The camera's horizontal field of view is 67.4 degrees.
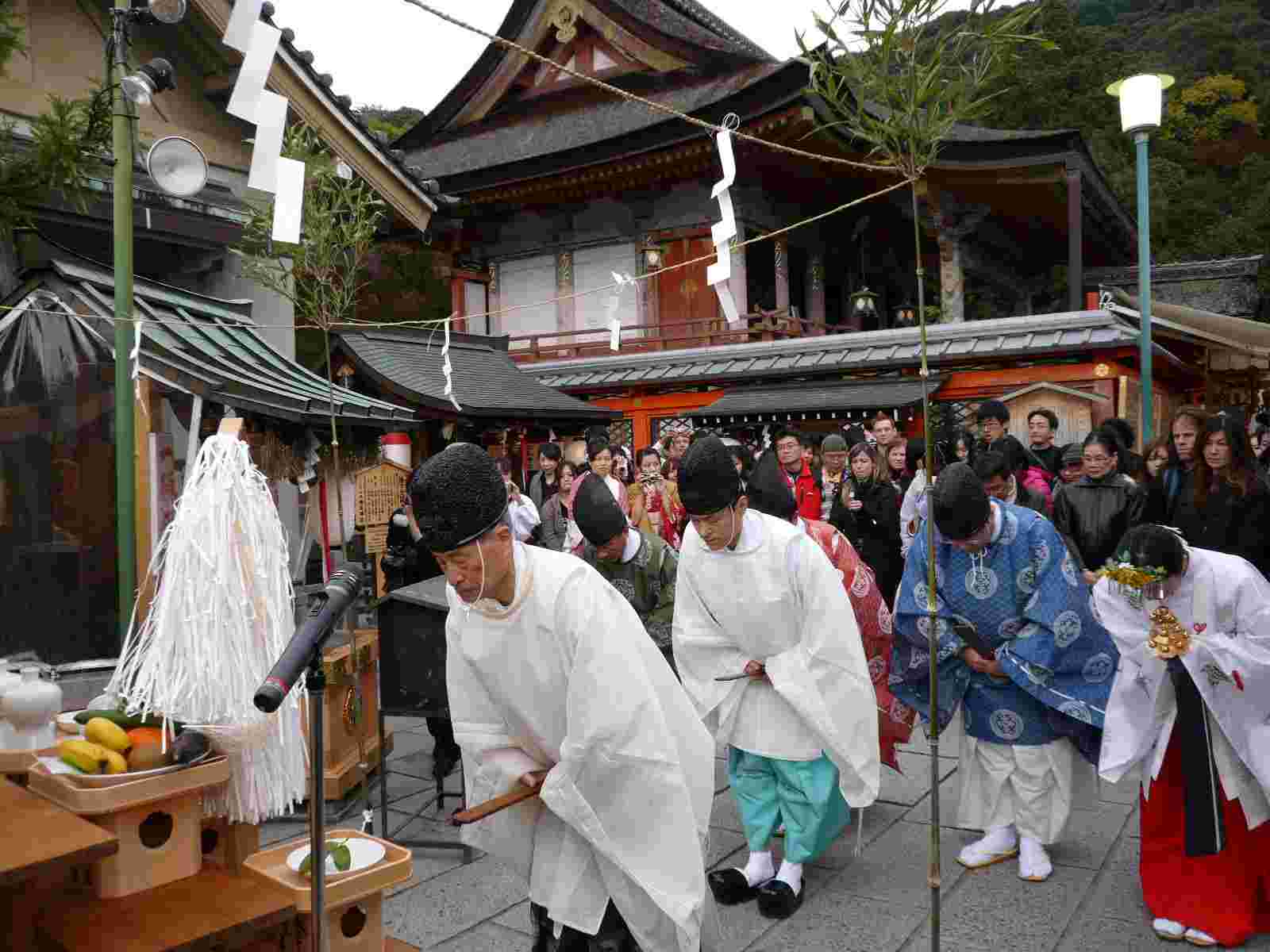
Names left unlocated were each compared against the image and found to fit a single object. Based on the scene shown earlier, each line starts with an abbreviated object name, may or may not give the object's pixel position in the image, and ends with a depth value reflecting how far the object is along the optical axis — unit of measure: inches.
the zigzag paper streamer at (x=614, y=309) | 233.5
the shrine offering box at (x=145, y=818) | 98.2
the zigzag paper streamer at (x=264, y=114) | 145.0
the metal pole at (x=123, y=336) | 166.6
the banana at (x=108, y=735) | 103.7
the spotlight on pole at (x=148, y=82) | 164.1
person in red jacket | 294.2
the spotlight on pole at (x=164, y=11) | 160.9
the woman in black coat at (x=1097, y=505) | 232.8
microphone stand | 77.0
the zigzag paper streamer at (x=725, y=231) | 191.6
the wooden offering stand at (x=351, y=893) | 101.6
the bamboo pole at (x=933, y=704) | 104.3
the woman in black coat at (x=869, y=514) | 282.5
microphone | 68.9
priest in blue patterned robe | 154.6
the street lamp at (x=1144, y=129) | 297.9
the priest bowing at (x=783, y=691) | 151.2
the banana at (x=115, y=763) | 101.4
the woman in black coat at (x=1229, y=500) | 179.9
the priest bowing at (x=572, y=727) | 87.4
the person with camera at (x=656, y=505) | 336.8
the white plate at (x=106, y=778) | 99.0
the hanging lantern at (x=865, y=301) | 641.0
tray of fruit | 100.6
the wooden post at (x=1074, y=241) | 552.1
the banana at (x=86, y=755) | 101.1
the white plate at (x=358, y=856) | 105.1
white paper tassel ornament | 107.4
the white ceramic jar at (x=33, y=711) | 111.3
